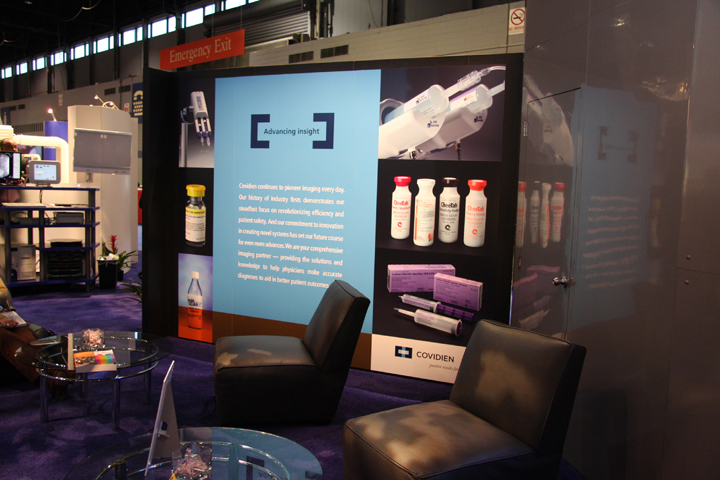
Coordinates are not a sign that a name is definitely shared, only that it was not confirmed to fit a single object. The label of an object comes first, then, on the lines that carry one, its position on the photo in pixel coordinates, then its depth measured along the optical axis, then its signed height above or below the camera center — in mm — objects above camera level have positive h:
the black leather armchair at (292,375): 2686 -948
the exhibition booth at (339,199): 3418 +40
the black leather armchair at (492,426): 1753 -870
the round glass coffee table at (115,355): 2684 -942
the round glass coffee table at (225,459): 1715 -953
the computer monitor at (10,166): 6159 +360
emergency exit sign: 6102 +1973
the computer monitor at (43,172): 6395 +304
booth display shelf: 6062 -653
